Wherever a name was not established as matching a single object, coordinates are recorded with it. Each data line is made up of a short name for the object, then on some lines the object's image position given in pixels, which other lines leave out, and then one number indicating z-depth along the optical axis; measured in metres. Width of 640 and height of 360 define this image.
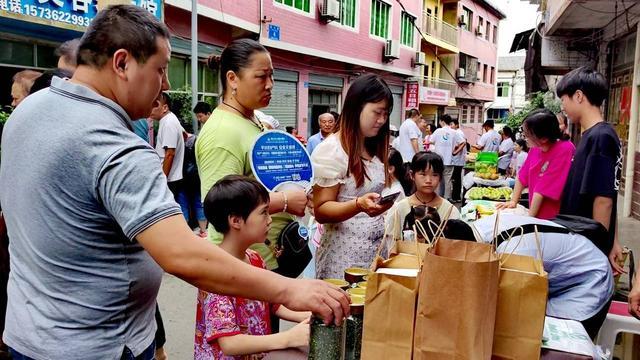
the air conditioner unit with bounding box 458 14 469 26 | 27.73
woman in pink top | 3.73
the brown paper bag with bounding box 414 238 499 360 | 1.25
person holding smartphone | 2.56
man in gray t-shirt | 1.23
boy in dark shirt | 3.02
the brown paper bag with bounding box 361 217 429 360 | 1.33
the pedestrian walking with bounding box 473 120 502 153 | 11.14
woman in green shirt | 2.19
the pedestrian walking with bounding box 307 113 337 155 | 7.62
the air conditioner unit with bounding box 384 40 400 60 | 18.72
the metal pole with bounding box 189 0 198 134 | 8.25
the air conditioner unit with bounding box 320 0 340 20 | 14.51
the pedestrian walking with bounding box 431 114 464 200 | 9.41
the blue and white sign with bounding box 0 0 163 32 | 6.32
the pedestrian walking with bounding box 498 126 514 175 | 9.94
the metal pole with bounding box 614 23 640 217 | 7.75
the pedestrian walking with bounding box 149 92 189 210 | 5.80
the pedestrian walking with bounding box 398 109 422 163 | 8.92
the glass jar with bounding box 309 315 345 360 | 1.31
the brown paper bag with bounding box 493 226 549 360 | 1.32
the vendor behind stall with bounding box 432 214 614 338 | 2.24
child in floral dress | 1.77
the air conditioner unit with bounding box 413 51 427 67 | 21.56
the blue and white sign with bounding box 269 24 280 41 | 12.67
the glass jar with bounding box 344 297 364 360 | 1.42
